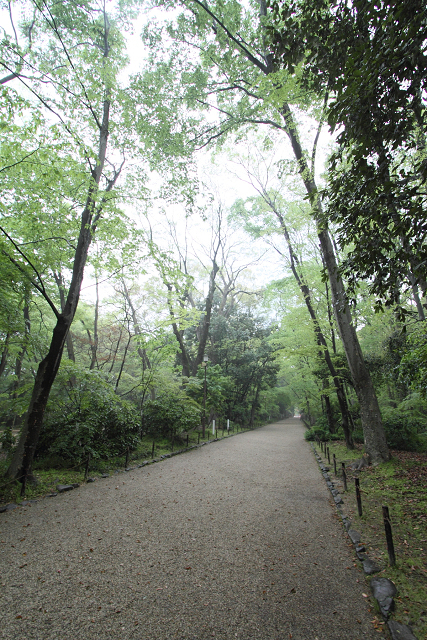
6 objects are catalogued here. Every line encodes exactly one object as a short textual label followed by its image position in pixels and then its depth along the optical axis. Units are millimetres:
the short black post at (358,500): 4355
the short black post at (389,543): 3064
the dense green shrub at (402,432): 10719
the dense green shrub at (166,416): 10898
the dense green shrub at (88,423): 7305
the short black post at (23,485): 5438
